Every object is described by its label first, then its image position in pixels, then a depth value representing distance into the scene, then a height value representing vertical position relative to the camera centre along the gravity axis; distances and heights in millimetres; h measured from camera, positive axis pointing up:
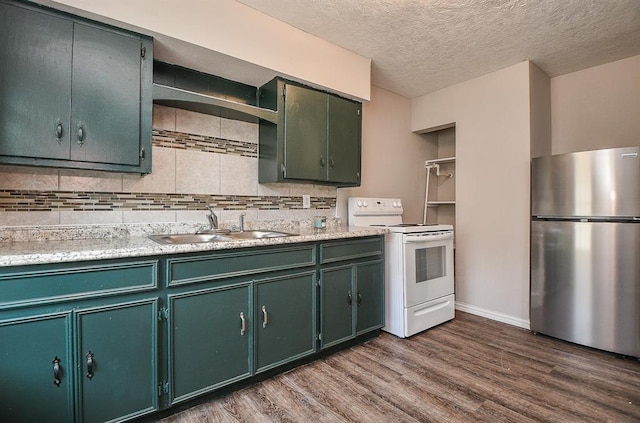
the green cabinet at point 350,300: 2289 -679
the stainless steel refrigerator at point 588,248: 2332 -287
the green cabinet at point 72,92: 1524 +632
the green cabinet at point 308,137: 2430 +622
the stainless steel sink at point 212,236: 2035 -163
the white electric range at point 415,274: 2699 -548
